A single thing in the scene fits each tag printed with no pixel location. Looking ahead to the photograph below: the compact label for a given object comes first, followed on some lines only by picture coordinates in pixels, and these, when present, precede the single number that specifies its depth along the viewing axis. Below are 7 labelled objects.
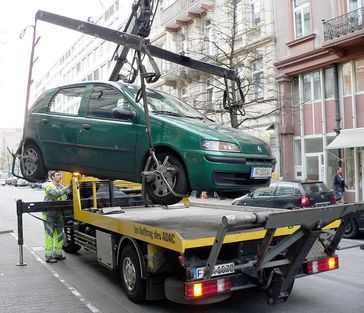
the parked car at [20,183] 63.89
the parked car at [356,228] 10.18
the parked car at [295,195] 11.63
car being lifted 5.31
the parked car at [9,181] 72.96
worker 8.40
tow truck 4.42
